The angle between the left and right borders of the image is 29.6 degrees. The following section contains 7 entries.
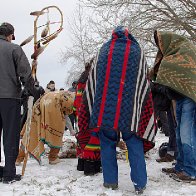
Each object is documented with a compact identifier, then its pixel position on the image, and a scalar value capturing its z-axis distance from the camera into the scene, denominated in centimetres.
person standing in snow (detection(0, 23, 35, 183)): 404
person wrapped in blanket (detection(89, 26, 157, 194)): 346
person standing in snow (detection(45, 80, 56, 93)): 1030
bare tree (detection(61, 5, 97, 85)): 1992
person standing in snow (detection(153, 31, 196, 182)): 383
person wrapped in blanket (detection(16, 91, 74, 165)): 516
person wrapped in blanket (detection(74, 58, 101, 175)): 382
